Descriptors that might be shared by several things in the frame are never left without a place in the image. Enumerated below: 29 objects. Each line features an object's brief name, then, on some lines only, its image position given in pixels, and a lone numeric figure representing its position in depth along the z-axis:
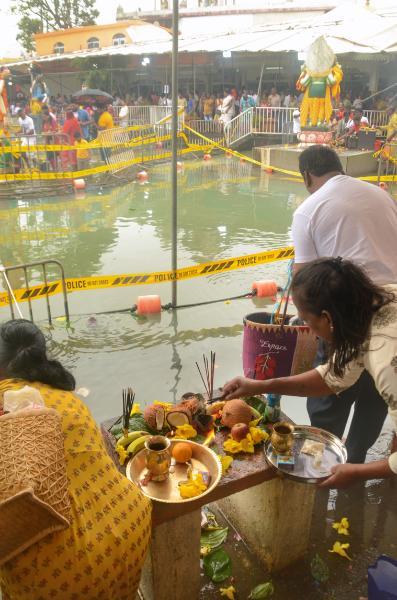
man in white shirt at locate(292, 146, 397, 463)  2.80
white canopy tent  15.94
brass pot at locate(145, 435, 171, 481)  2.16
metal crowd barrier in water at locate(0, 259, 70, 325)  5.21
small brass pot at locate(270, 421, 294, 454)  2.31
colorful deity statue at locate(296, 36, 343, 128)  14.32
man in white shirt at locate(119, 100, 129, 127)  18.55
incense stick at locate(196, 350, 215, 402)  2.82
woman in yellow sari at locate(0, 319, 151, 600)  1.62
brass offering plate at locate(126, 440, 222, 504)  2.13
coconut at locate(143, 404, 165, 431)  2.52
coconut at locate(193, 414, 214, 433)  2.54
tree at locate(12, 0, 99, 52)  39.31
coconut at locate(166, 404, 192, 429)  2.51
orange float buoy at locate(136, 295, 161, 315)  5.81
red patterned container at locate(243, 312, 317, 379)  3.04
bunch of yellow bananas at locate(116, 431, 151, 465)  2.34
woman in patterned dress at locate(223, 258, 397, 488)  1.85
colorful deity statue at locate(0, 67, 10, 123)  14.71
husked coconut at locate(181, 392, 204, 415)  2.55
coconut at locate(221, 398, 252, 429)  2.52
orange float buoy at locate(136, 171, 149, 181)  14.56
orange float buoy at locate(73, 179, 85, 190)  12.82
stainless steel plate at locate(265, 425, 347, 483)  2.25
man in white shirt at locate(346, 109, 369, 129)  16.50
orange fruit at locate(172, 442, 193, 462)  2.31
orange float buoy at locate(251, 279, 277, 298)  6.29
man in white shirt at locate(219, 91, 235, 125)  20.77
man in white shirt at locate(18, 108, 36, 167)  15.72
